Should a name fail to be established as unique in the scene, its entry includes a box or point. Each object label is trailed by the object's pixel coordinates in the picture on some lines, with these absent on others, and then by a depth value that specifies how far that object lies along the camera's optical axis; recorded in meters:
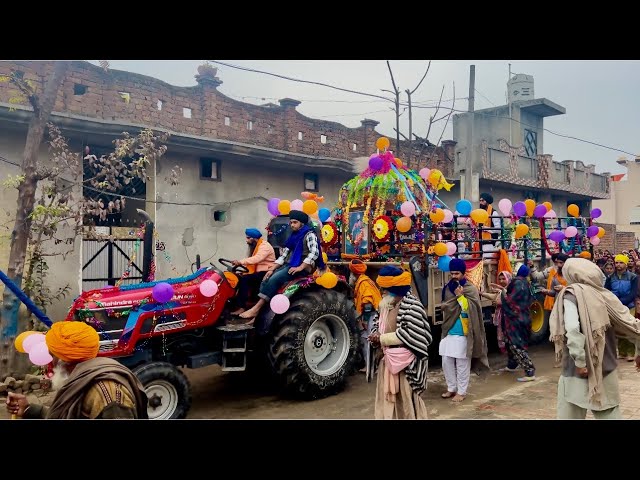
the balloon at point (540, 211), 8.64
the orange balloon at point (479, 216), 7.31
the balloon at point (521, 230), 8.14
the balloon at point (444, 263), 6.70
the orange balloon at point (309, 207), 6.65
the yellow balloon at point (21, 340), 3.66
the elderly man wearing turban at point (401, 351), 4.08
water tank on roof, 19.98
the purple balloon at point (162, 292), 4.99
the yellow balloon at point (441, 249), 6.64
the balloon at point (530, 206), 8.40
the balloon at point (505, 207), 8.21
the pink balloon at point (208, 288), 5.44
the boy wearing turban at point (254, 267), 6.03
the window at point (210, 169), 9.60
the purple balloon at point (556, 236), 8.68
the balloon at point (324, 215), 8.33
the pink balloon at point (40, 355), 3.38
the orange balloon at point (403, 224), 6.92
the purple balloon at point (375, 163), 7.53
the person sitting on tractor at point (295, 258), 5.98
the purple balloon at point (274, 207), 7.29
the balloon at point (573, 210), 9.70
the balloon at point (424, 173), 7.84
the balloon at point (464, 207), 7.23
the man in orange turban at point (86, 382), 2.59
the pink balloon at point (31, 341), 3.54
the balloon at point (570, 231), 9.17
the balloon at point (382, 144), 7.49
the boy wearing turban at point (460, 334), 6.04
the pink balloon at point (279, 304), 5.62
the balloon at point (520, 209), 8.30
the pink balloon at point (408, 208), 6.88
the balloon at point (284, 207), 7.01
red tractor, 4.98
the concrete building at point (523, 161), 15.91
